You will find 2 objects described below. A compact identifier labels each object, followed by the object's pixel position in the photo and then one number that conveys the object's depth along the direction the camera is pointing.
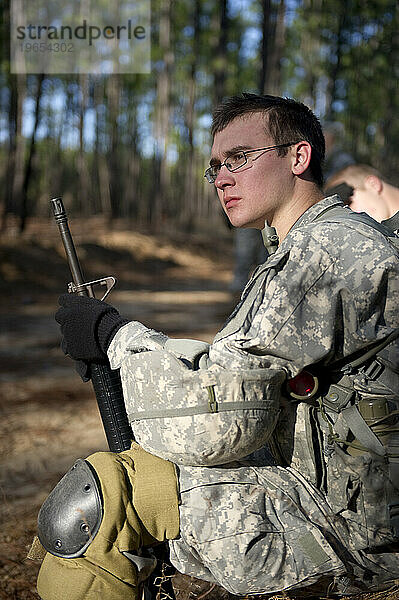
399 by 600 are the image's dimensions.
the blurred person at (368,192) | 3.80
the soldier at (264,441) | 1.67
